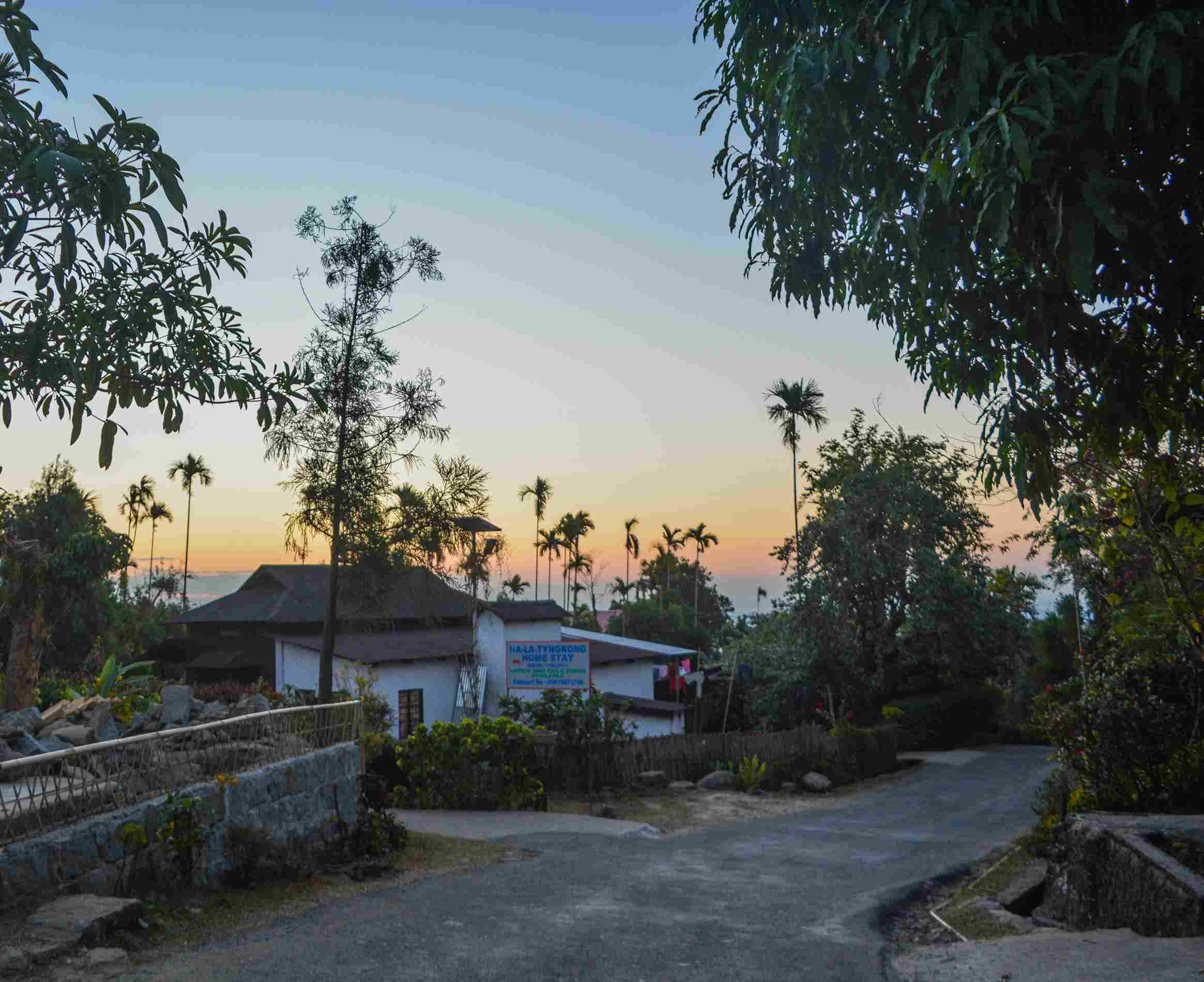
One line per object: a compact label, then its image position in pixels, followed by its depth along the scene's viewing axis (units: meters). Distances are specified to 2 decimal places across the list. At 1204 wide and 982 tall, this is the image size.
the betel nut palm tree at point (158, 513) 77.69
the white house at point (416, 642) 29.05
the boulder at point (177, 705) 12.33
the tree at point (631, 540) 101.50
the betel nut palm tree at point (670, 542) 92.75
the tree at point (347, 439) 19.12
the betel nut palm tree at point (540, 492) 84.50
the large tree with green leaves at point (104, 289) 4.36
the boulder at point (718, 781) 21.97
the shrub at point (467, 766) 16.42
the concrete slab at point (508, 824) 14.22
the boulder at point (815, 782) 22.48
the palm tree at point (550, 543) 91.12
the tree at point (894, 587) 31.78
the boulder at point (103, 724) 11.12
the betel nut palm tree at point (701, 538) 93.38
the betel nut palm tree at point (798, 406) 44.72
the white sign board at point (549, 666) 20.09
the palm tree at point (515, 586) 109.56
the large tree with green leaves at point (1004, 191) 5.99
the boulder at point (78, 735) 11.12
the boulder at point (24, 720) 11.85
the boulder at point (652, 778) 20.72
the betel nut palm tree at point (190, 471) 73.06
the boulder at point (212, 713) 12.68
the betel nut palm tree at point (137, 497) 75.06
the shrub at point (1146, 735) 10.27
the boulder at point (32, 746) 10.14
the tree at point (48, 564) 17.59
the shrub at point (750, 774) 21.73
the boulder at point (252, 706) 13.39
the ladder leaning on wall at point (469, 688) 29.64
